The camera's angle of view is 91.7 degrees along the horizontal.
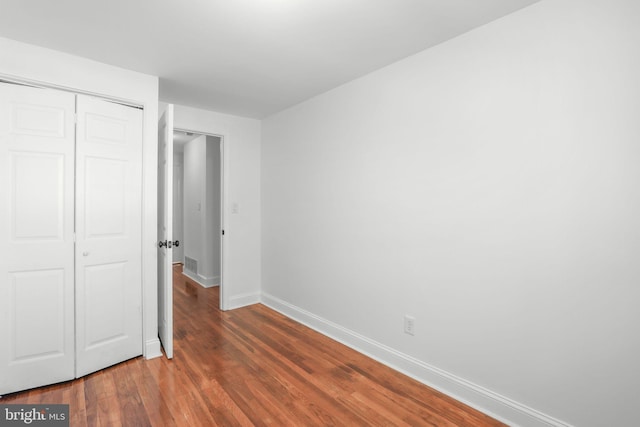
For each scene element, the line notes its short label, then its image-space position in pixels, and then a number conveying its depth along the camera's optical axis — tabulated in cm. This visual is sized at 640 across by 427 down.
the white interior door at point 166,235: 269
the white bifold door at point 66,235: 222
